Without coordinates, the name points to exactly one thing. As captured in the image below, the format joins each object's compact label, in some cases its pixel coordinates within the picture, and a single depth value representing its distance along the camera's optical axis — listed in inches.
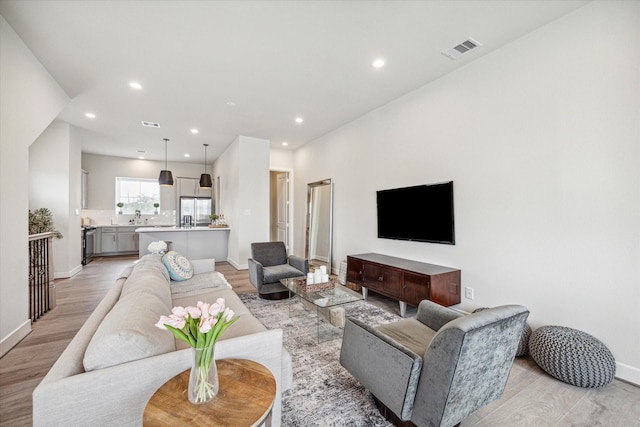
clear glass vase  39.8
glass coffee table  102.2
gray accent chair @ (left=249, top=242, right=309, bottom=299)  144.9
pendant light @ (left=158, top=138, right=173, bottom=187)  247.4
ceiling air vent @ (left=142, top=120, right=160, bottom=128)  201.2
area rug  65.6
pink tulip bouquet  39.9
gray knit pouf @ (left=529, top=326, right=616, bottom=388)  76.5
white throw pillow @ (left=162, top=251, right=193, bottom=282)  124.4
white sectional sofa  40.8
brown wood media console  117.5
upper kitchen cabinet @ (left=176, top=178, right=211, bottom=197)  339.0
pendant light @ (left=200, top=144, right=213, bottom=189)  267.1
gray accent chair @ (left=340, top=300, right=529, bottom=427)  49.4
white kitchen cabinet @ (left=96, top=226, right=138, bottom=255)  294.0
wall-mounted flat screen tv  130.9
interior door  287.8
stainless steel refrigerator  337.4
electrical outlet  121.4
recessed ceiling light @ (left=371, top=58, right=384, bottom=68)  119.7
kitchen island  227.0
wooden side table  36.5
